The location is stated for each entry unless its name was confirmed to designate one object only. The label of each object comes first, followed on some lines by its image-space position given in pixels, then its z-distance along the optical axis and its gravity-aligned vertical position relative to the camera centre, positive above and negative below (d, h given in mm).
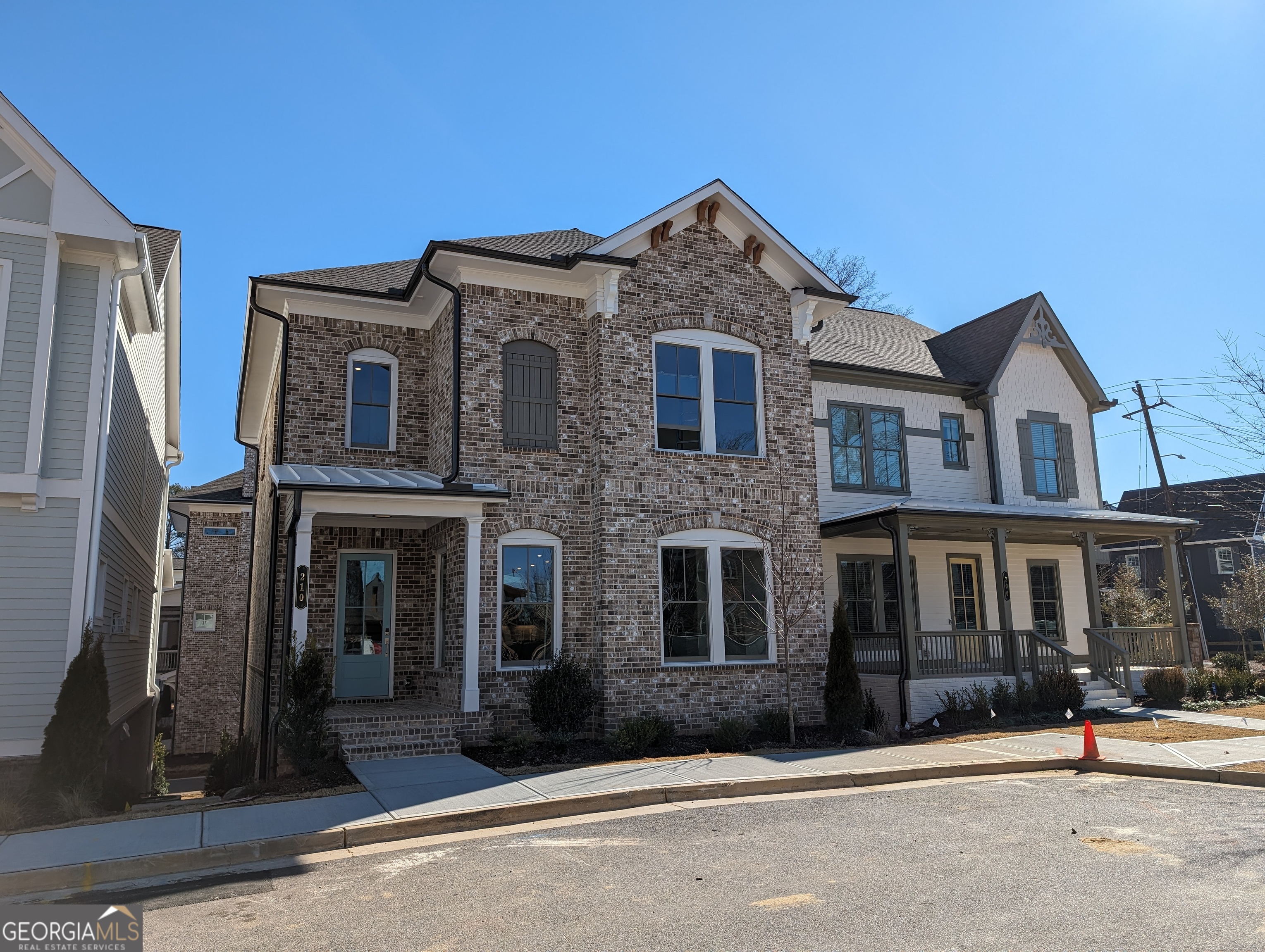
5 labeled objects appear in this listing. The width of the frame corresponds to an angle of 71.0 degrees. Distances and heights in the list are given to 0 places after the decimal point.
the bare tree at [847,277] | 35406 +14046
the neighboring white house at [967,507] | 16656 +2479
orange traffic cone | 11375 -1509
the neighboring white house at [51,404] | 10406 +2943
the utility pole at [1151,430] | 30688 +6846
